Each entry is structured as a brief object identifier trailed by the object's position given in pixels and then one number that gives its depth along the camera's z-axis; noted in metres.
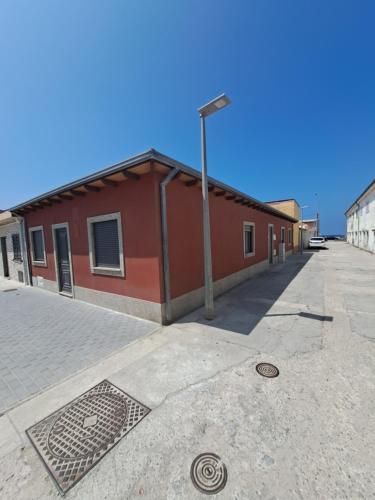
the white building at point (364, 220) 18.09
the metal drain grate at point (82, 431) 1.62
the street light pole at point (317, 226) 40.55
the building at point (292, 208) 19.47
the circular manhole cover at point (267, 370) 2.62
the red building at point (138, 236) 4.20
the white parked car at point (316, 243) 24.62
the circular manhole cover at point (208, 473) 1.43
